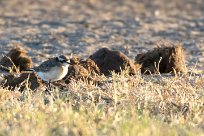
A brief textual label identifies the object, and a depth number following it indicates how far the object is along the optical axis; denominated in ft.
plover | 57.72
